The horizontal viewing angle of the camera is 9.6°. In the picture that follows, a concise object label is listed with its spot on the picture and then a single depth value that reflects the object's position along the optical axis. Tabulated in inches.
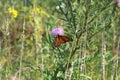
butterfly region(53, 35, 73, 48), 166.9
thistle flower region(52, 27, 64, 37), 182.9
